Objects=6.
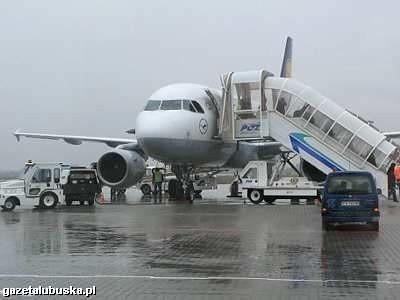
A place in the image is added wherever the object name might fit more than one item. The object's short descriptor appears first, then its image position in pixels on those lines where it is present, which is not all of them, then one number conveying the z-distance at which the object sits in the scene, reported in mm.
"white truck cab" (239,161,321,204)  24906
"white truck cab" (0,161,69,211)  24578
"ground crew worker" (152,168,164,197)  33219
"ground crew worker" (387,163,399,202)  23891
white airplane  24422
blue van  15234
